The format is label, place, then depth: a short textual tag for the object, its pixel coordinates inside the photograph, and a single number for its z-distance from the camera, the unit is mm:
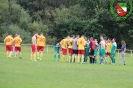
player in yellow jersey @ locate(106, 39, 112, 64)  38000
